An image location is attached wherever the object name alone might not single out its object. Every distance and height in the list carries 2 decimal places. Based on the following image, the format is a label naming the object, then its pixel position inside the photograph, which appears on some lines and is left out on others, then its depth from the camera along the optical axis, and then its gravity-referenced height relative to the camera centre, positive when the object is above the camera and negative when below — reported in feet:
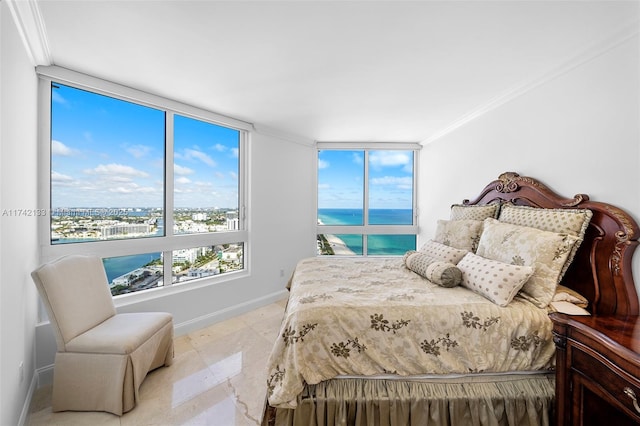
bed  4.54 -2.48
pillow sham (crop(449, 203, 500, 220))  7.84 +0.09
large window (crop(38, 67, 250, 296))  6.89 +0.94
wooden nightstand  3.24 -2.26
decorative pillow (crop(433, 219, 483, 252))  7.39 -0.62
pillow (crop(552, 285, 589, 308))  5.15 -1.74
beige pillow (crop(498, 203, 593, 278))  5.37 -0.11
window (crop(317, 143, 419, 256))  14.10 +0.95
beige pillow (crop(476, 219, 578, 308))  5.11 -0.89
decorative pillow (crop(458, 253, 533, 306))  4.98 -1.38
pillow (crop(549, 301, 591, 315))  4.87 -1.88
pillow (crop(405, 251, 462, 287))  5.94 -1.46
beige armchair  5.18 -3.07
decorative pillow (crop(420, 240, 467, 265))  6.91 -1.13
